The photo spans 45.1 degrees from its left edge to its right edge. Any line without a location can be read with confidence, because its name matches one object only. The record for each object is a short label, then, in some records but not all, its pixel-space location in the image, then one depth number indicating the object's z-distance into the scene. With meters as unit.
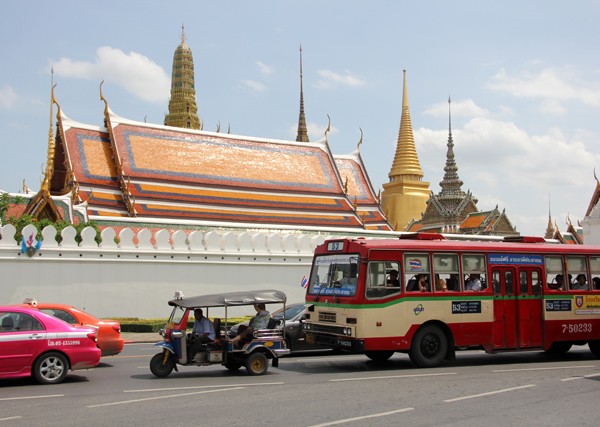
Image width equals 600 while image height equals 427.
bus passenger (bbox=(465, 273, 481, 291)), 13.48
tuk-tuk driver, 11.84
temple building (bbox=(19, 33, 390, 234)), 30.73
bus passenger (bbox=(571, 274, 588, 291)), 14.80
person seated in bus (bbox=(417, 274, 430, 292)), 12.96
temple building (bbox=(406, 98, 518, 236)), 45.78
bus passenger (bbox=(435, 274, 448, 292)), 13.13
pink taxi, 10.45
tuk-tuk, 11.53
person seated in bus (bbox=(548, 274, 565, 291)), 14.45
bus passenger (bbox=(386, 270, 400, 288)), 12.68
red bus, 12.52
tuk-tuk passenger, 11.93
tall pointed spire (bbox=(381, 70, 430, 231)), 56.81
